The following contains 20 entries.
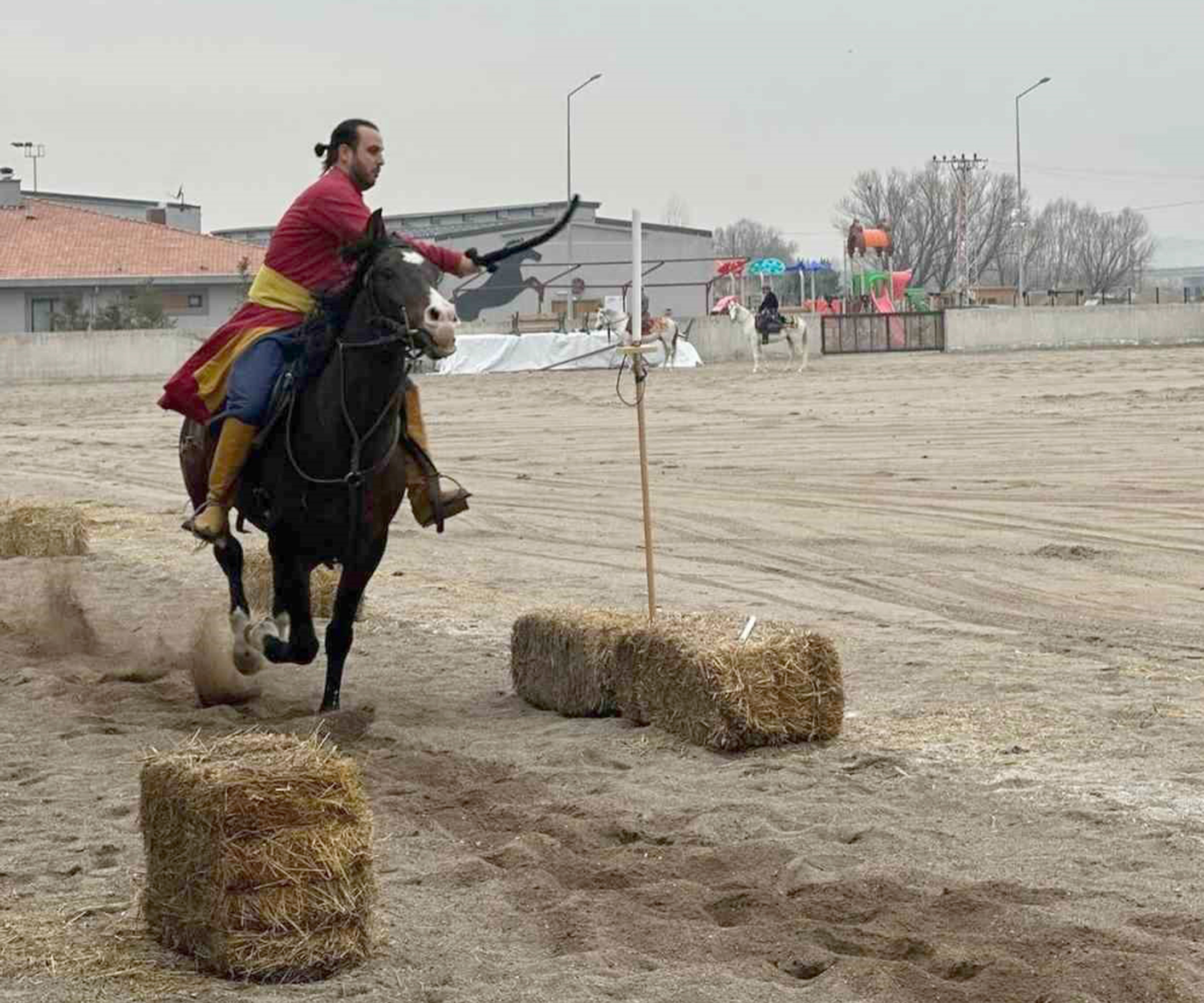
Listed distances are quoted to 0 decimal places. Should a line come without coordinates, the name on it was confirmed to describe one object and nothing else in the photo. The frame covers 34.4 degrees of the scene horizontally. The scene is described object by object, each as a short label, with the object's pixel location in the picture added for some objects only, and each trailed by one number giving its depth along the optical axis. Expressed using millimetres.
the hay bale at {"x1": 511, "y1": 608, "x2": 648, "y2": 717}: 10094
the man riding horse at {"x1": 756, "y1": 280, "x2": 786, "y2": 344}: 49156
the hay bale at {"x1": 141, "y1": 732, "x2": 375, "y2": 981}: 5914
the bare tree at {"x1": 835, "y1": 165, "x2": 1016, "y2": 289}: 110188
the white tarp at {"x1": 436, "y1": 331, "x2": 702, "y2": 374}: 51594
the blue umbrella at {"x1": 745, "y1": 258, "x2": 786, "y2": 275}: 73562
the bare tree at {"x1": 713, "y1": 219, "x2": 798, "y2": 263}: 154750
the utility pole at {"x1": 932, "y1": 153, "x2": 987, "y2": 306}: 74750
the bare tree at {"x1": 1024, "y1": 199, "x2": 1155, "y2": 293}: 125250
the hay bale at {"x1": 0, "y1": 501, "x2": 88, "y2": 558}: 17391
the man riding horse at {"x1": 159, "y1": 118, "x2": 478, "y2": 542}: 10469
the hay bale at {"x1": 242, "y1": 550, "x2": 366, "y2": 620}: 13609
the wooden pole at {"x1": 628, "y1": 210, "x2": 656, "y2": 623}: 10117
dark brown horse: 9805
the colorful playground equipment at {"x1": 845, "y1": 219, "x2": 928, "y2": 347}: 66250
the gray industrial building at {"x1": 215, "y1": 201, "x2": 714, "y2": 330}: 72500
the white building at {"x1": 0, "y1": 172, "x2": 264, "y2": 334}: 69250
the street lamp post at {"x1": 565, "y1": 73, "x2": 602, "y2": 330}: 63406
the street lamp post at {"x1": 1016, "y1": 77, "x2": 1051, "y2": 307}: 76500
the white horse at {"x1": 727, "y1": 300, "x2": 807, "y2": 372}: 48209
